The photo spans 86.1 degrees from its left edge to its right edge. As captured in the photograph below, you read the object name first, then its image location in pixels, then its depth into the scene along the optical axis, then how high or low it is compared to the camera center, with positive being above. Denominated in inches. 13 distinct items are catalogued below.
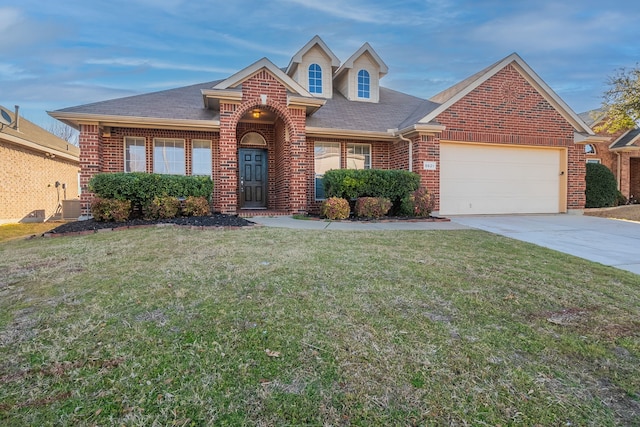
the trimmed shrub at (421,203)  397.1 -7.7
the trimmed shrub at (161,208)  349.4 -9.6
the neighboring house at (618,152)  706.2 +89.7
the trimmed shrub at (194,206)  362.0 -8.7
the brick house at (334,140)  400.5 +74.9
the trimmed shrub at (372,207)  377.1 -11.3
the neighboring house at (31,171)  525.7 +51.0
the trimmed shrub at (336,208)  370.6 -12.0
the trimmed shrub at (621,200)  650.1 -10.7
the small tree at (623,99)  601.6 +172.8
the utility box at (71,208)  592.0 -14.8
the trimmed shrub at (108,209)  331.6 -9.7
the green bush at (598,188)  588.4 +11.5
